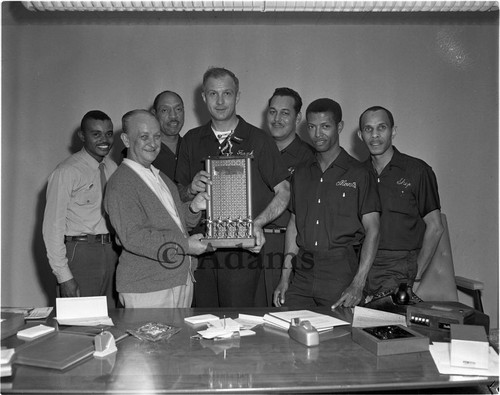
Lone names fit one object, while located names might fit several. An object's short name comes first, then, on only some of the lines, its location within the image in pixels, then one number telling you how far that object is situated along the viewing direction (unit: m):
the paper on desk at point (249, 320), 2.53
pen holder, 2.11
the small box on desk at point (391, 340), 2.10
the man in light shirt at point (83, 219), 3.98
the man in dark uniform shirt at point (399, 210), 3.96
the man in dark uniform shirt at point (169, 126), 4.47
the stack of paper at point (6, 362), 1.89
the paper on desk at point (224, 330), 2.32
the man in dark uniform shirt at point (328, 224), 3.39
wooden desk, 1.84
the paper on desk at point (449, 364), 1.95
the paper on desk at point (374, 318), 2.46
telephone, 2.63
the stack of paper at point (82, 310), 2.57
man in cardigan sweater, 2.93
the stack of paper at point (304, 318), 2.44
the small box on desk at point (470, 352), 1.97
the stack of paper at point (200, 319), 2.55
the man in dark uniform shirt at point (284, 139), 4.12
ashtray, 2.30
